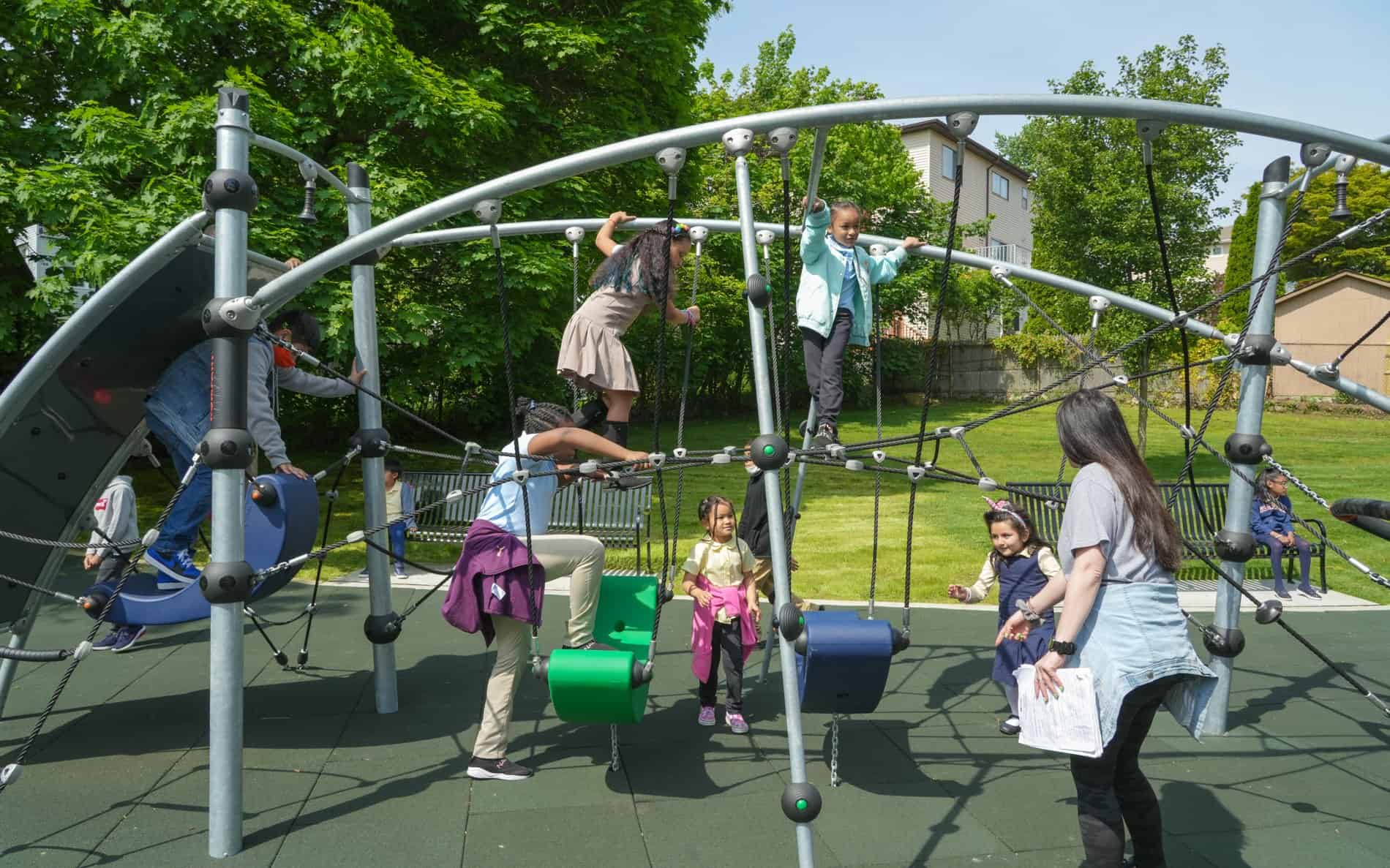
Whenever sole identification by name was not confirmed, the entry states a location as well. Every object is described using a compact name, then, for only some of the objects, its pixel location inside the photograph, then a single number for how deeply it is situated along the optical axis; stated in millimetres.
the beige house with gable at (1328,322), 25141
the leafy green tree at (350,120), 10031
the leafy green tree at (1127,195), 14586
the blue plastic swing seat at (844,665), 4059
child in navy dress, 5039
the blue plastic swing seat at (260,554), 4598
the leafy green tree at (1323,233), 30500
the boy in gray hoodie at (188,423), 4793
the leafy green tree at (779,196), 18156
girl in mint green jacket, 5230
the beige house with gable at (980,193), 36469
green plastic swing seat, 3975
